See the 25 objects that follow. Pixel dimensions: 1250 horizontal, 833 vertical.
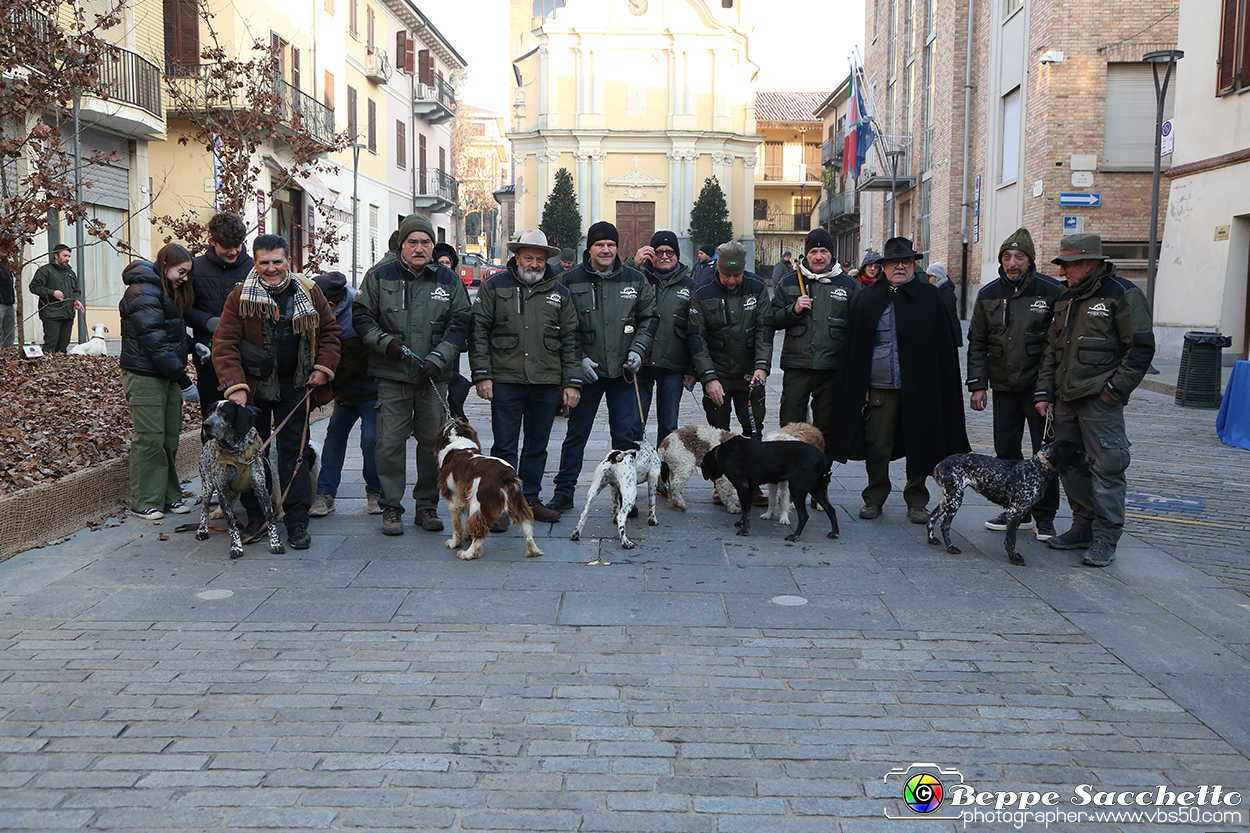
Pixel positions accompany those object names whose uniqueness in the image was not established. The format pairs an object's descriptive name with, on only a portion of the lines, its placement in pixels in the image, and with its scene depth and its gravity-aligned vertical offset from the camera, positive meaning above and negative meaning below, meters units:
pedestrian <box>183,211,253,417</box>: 7.23 +0.14
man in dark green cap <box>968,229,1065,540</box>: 6.92 -0.16
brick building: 23.44 +5.13
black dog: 6.75 -0.99
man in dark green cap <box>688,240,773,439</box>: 7.70 -0.10
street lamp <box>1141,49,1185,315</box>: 17.77 +3.37
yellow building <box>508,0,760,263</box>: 48.03 +9.70
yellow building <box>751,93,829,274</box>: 60.97 +8.88
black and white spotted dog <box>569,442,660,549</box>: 6.72 -1.08
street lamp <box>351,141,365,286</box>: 32.28 +3.36
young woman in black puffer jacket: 6.88 -0.40
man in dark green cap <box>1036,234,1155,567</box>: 6.21 -0.24
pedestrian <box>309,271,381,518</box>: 7.43 -0.76
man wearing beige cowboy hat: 7.13 -0.16
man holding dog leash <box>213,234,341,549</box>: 6.39 -0.29
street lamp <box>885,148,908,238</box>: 33.30 +5.25
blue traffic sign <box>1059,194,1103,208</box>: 23.83 +2.90
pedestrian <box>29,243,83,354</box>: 14.69 +0.12
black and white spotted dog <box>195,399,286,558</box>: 6.22 -0.94
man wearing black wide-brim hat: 7.36 -0.46
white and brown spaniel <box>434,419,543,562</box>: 6.11 -1.08
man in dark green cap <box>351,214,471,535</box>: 6.86 -0.15
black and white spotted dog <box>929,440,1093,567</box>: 6.35 -0.97
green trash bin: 13.85 -0.55
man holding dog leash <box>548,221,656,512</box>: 7.42 -0.09
